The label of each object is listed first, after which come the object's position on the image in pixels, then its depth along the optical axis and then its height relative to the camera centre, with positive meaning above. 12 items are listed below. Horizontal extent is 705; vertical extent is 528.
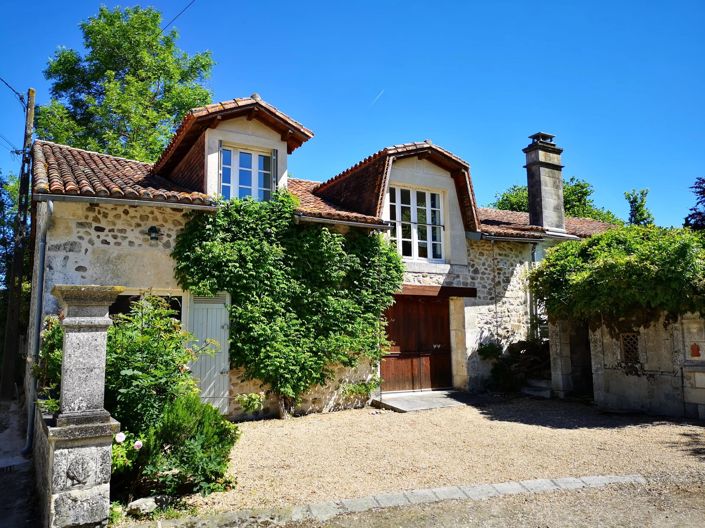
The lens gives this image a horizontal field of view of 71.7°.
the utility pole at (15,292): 11.91 +0.85
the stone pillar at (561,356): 10.02 -0.74
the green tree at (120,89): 15.89 +8.38
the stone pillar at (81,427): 3.72 -0.79
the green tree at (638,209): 27.47 +6.25
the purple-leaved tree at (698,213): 18.31 +4.00
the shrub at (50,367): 4.57 -0.44
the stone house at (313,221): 7.54 +1.86
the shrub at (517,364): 10.97 -0.98
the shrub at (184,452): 4.37 -1.18
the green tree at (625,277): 7.70 +0.72
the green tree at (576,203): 28.09 +6.93
